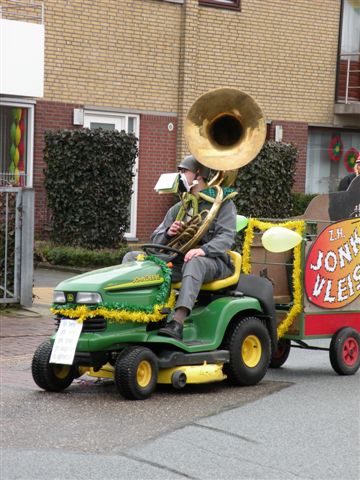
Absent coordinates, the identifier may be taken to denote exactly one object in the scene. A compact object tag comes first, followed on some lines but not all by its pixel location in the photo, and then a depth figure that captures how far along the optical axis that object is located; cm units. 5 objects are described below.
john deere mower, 811
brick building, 1994
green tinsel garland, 813
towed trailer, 945
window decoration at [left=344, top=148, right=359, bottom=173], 2628
